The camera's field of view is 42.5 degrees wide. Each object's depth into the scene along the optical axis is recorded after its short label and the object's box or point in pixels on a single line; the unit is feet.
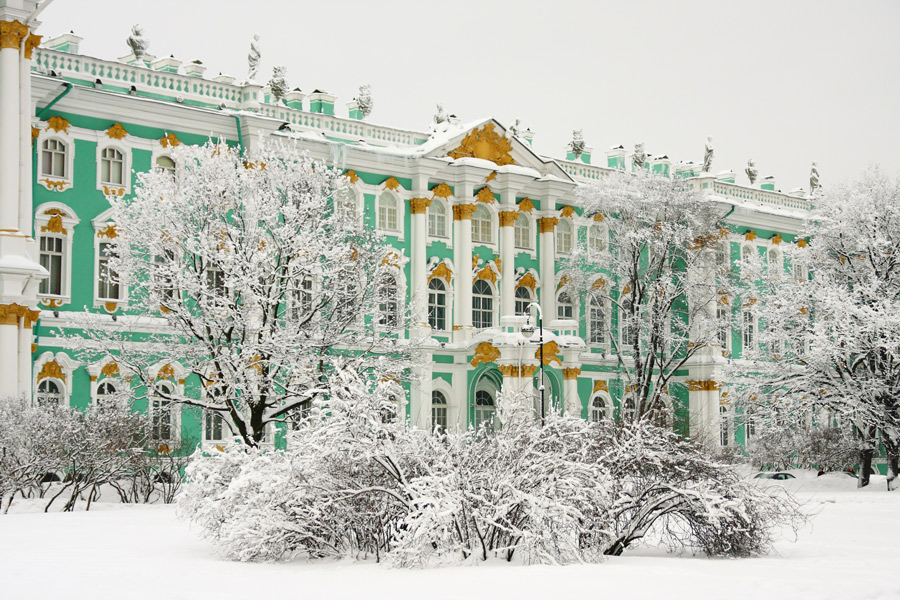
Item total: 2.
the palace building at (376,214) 97.50
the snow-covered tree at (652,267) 137.80
